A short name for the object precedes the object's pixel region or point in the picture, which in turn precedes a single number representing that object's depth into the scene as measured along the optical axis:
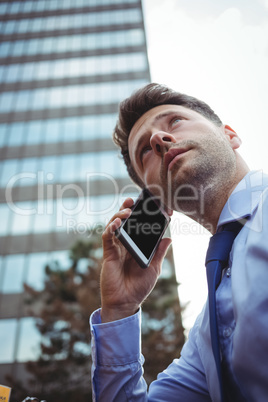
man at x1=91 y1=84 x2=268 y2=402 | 0.73
